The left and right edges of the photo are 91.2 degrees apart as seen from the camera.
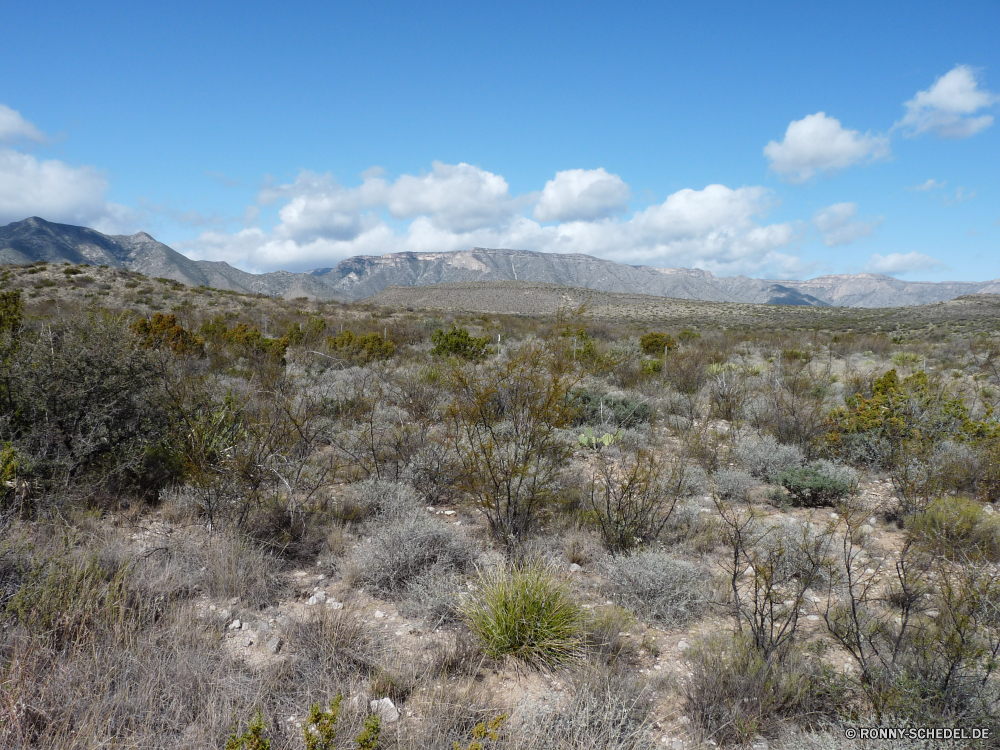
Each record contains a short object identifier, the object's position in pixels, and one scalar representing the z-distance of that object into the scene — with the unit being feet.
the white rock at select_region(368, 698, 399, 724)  8.47
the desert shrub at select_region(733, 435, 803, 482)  21.79
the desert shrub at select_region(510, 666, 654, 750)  7.79
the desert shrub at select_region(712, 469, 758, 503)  19.56
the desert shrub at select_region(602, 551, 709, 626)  12.02
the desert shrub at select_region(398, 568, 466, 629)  11.64
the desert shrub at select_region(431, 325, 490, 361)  45.93
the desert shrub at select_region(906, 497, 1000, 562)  13.96
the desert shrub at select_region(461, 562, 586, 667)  10.21
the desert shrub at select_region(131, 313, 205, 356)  36.76
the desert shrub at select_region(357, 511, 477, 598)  13.04
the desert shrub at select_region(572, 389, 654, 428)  29.04
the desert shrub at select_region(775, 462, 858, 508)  18.88
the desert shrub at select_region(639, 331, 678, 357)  55.22
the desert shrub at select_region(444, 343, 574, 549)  15.08
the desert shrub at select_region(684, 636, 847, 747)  8.61
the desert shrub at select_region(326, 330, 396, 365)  44.06
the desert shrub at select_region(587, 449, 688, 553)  15.20
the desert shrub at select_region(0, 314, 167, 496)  15.01
